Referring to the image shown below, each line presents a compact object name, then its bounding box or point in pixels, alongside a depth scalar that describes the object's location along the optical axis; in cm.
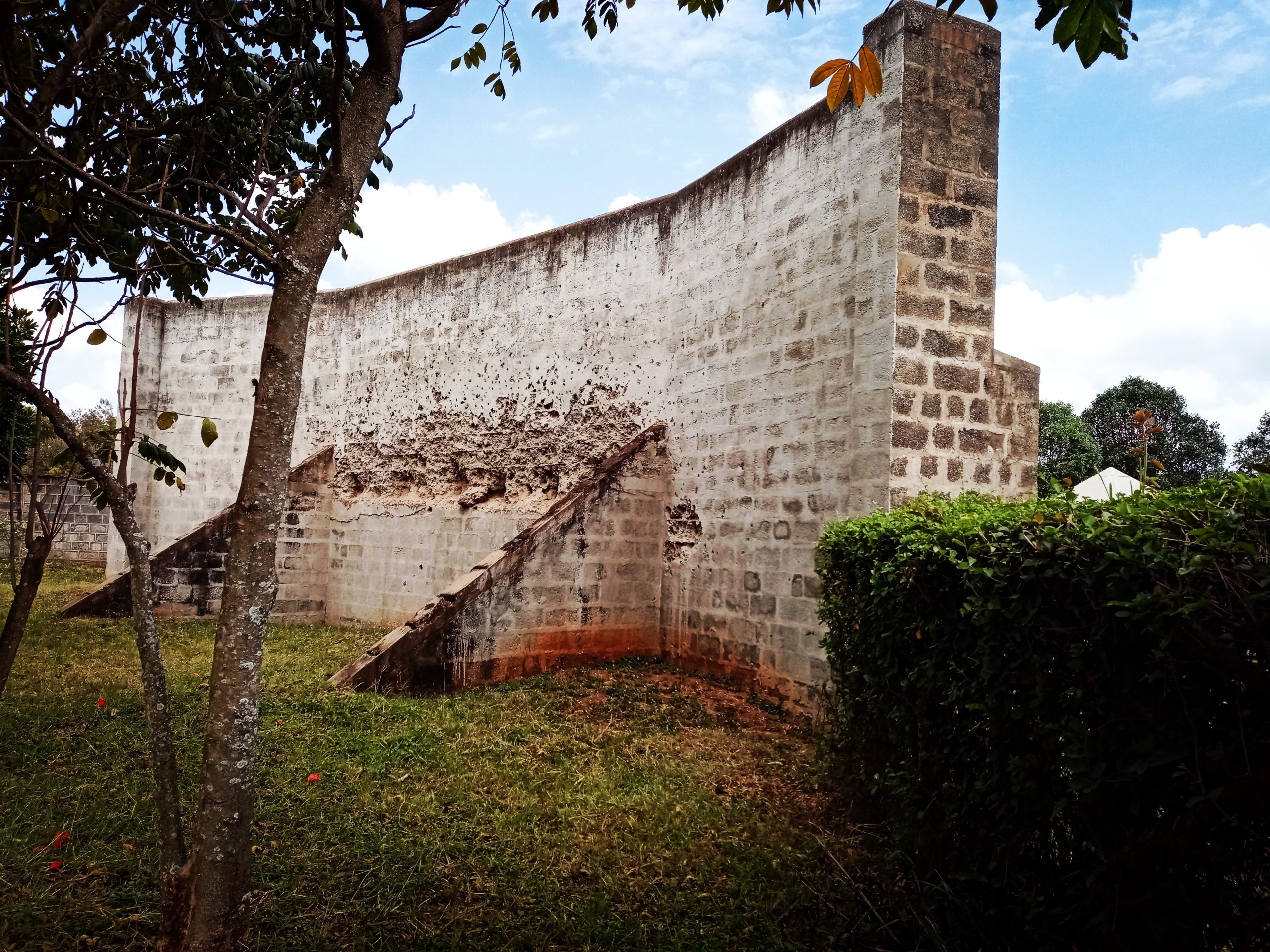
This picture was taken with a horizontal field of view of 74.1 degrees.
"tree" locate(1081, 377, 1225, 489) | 2988
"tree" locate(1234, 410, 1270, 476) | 2953
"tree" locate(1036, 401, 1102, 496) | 2761
